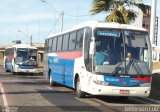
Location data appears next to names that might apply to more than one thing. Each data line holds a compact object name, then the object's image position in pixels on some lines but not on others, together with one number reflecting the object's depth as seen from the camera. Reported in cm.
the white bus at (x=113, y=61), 1286
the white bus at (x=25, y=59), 3149
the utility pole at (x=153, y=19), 1811
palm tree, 2101
